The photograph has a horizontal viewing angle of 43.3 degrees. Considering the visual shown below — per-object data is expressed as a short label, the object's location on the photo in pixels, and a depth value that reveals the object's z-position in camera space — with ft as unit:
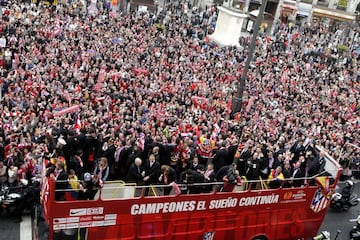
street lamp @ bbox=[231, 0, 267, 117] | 63.17
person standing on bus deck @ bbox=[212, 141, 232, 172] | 47.62
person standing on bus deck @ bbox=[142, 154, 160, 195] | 40.01
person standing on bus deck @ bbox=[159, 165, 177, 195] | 39.34
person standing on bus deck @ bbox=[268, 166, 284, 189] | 42.32
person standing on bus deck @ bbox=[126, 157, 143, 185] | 39.96
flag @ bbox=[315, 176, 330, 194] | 44.20
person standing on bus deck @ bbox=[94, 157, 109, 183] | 39.19
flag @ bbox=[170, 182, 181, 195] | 37.45
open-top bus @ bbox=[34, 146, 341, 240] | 34.68
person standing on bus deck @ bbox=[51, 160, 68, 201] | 33.86
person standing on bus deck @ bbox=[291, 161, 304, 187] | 44.42
